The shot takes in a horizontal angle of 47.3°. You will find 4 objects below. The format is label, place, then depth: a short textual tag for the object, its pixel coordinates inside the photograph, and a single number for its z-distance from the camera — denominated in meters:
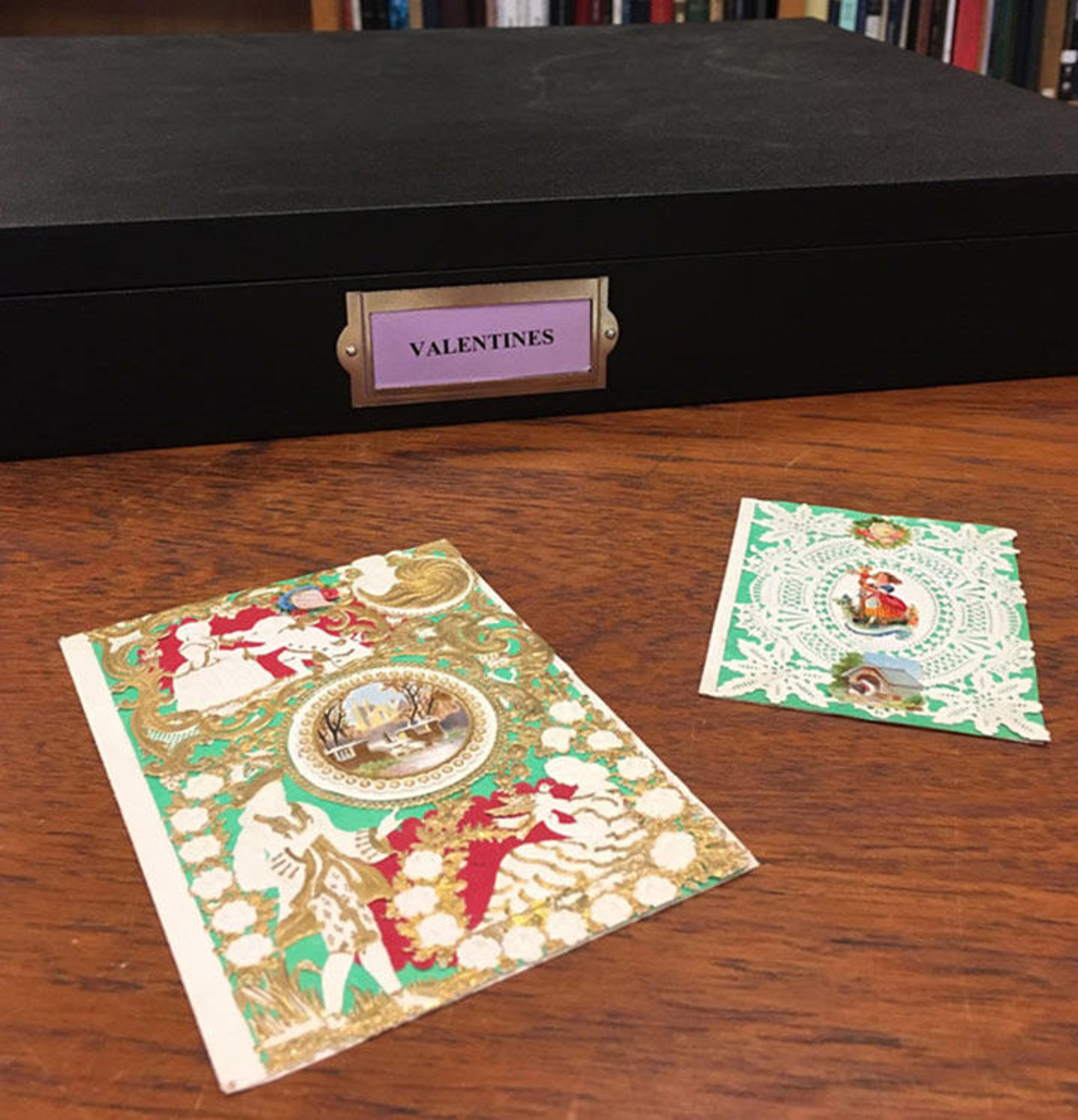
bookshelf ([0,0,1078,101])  1.41
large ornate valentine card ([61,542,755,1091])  0.36
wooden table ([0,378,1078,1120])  0.33
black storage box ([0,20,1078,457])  0.58
